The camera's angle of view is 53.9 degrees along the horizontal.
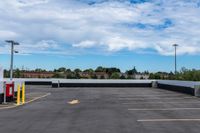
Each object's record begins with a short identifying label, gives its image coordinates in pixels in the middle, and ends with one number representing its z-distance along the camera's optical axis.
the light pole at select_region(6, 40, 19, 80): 24.47
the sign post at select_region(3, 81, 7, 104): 10.68
